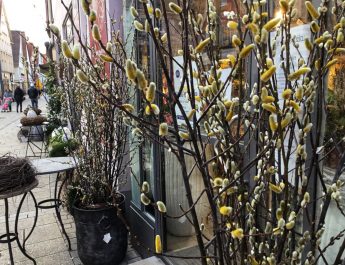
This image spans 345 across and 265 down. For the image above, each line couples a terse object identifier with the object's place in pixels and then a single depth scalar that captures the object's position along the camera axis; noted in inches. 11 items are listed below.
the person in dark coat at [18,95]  796.0
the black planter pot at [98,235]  123.4
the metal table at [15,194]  101.8
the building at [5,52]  1697.8
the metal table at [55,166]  126.1
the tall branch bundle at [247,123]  34.6
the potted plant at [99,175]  125.0
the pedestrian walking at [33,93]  628.7
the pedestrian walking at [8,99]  908.5
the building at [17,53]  2020.2
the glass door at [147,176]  125.0
